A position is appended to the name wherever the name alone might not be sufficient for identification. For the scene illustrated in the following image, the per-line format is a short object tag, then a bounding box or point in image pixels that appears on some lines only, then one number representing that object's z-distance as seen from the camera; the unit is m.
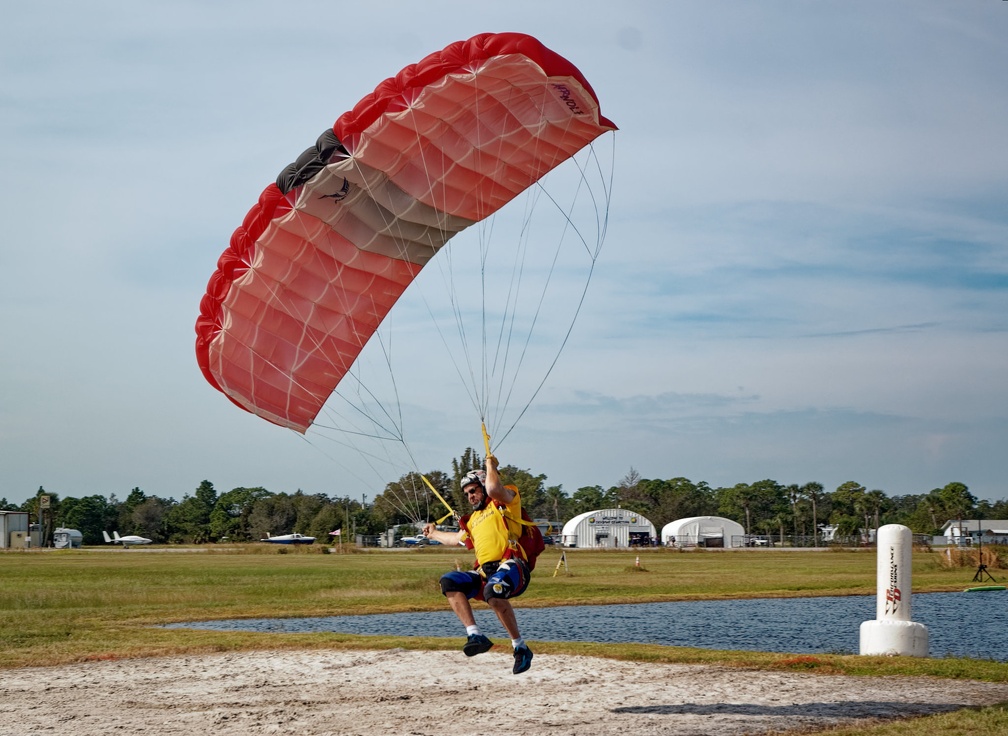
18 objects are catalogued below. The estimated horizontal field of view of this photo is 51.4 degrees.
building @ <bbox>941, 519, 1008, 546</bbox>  116.80
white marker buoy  13.90
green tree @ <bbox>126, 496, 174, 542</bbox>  168.29
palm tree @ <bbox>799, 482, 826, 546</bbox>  131.25
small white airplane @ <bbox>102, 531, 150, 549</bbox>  144.15
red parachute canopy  12.52
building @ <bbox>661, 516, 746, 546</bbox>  103.19
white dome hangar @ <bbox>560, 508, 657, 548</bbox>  102.56
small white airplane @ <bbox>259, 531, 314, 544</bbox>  136.62
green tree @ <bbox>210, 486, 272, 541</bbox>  142.62
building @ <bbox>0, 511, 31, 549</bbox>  100.06
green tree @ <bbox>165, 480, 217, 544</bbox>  143.75
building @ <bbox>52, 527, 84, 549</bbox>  133.50
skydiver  10.42
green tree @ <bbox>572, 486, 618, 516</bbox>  148.88
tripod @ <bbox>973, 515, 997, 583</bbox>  35.39
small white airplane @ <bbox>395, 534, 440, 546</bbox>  119.54
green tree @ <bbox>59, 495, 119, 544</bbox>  158.38
